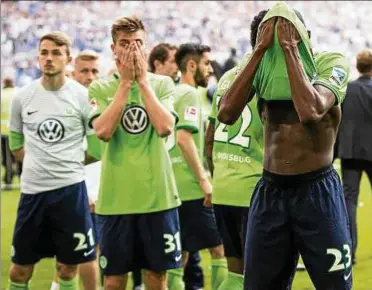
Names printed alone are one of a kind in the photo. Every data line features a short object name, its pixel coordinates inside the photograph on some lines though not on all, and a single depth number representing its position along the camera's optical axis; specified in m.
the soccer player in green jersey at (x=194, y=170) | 6.67
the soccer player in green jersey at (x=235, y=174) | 5.65
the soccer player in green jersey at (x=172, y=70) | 7.53
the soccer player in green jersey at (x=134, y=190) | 5.26
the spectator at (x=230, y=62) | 18.79
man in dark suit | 8.70
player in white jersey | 6.02
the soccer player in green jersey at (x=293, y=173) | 4.03
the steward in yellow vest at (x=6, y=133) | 15.80
